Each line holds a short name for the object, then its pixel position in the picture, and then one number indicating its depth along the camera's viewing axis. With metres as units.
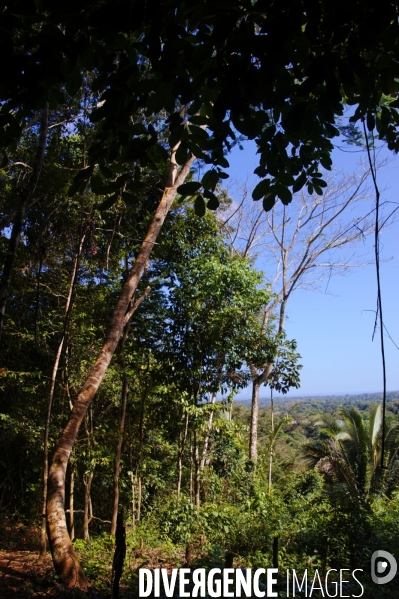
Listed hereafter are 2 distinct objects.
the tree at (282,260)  9.55
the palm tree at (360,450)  9.16
